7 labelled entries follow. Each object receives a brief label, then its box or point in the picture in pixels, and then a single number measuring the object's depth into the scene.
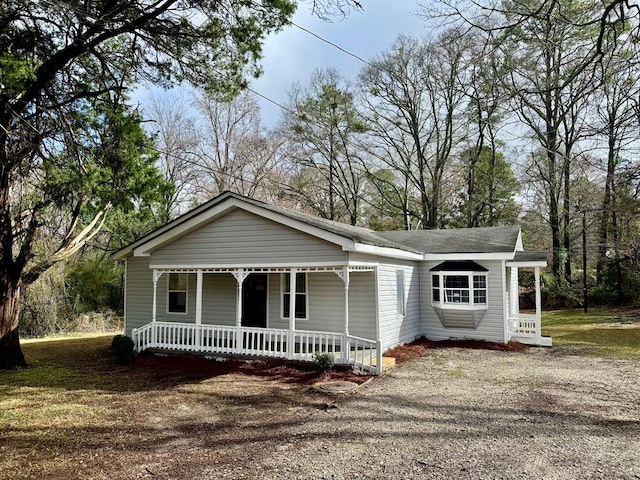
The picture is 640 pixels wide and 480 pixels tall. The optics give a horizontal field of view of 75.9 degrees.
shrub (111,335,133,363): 10.16
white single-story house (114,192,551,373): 9.67
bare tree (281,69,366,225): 26.80
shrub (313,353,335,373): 8.42
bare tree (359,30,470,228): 25.77
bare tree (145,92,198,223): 24.98
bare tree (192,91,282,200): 25.77
